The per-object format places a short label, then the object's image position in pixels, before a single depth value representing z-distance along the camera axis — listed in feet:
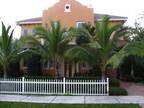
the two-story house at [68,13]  57.70
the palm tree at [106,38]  33.58
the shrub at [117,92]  30.99
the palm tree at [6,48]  36.16
